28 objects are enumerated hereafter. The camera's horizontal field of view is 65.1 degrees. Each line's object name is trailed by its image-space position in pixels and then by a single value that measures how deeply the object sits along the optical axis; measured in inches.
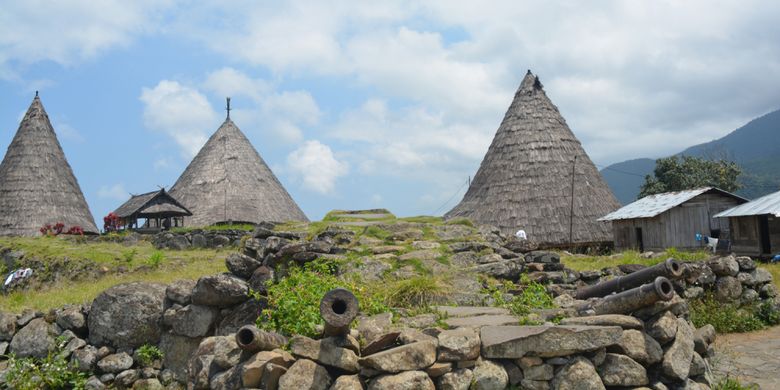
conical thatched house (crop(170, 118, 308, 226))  1042.1
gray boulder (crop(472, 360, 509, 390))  192.9
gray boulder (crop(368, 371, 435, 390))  183.6
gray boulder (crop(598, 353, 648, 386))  199.8
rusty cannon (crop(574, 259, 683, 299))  230.2
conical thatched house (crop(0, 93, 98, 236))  1000.9
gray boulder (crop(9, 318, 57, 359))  327.6
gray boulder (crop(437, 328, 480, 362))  193.6
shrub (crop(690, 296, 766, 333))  386.9
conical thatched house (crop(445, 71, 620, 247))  902.4
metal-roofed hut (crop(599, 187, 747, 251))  831.7
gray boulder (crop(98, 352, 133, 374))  313.9
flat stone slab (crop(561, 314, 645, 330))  208.7
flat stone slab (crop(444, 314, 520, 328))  218.1
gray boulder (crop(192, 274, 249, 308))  286.4
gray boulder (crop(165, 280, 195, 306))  310.0
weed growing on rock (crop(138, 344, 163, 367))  313.7
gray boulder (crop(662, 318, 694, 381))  205.8
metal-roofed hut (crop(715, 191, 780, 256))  744.3
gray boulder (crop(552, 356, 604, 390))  193.6
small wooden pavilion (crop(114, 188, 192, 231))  958.4
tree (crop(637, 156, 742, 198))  1320.1
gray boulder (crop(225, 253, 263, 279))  322.3
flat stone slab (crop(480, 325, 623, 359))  195.8
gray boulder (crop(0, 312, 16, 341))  339.9
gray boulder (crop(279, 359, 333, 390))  189.0
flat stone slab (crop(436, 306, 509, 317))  243.6
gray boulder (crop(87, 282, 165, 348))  321.1
